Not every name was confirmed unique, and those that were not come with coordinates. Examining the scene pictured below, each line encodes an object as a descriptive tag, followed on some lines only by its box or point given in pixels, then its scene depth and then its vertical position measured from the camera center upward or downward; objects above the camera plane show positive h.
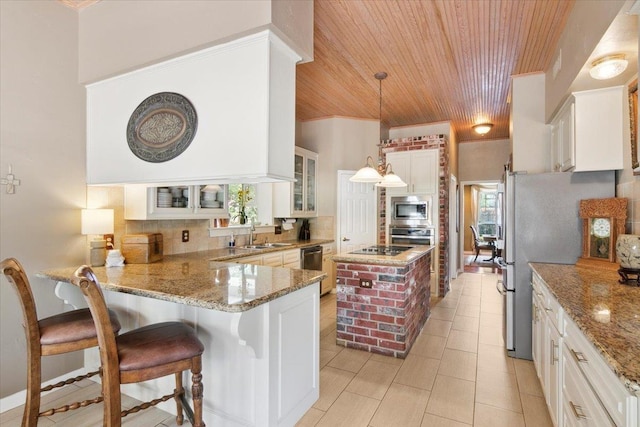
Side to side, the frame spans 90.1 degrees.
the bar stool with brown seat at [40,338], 1.64 -0.68
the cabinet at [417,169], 5.18 +0.74
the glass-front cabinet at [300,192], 4.68 +0.34
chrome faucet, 4.37 -0.25
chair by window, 8.74 -0.86
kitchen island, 2.92 -0.83
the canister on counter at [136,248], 2.59 -0.28
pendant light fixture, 3.22 +0.39
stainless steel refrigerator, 2.61 -0.11
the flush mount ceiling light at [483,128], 5.46 +1.49
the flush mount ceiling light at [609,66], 1.98 +0.94
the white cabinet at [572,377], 0.95 -0.64
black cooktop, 3.31 -0.40
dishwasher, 4.48 -0.64
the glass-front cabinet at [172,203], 2.77 +0.11
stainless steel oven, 5.22 -0.34
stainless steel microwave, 5.22 +0.07
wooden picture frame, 2.12 +0.69
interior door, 5.28 +0.00
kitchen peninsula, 1.68 -0.67
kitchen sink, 4.19 -0.43
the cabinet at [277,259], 3.61 -0.54
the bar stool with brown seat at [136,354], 1.40 -0.66
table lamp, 2.49 -0.11
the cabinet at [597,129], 2.35 +0.64
